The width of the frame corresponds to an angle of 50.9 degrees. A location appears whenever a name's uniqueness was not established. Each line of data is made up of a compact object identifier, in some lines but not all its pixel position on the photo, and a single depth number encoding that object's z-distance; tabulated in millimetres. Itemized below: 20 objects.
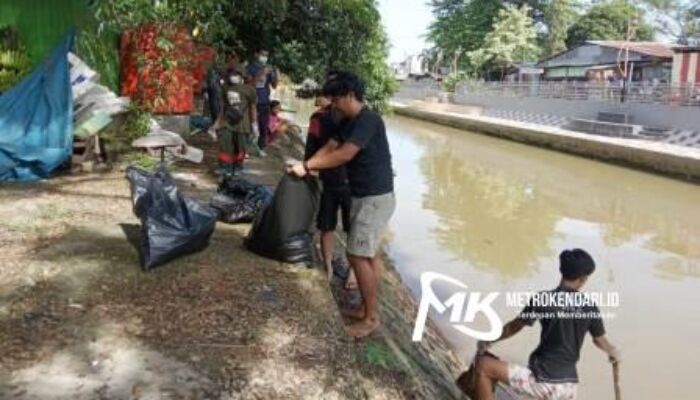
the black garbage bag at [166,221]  4398
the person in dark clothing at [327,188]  4516
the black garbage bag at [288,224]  4527
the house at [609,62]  31328
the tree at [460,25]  45719
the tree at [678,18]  39875
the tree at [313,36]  11703
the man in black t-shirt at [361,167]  3801
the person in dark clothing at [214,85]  8234
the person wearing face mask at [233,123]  7441
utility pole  24359
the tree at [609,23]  44156
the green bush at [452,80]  42125
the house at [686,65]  25125
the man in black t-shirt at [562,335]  3416
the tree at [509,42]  41406
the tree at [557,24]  44250
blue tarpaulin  6629
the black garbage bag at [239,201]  5801
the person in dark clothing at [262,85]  9367
